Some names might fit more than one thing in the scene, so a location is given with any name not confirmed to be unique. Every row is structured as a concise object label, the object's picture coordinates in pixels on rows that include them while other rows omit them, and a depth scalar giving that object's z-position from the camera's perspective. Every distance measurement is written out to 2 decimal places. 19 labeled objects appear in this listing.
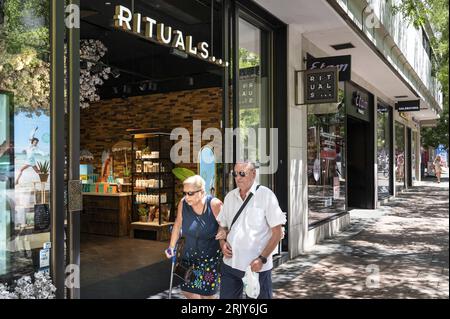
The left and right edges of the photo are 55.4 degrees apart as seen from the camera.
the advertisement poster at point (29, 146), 3.68
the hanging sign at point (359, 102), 12.17
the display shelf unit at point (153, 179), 9.50
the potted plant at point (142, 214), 9.55
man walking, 3.33
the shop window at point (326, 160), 8.77
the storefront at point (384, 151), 15.25
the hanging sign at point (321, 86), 7.17
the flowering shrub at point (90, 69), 7.62
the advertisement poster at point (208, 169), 6.39
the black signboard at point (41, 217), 3.76
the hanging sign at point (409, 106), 17.16
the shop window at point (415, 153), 25.39
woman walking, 3.69
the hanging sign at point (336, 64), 7.65
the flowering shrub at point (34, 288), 3.58
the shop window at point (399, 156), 19.42
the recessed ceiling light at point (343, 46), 8.80
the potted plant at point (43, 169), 3.77
